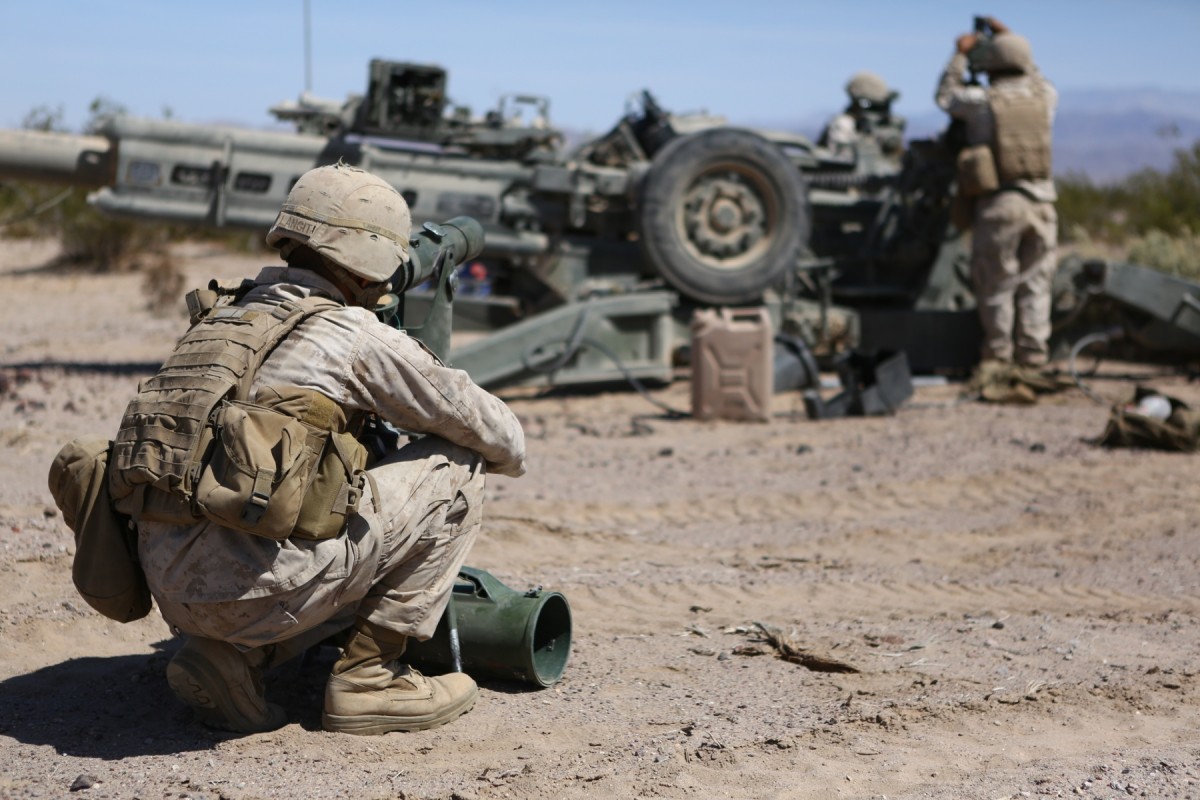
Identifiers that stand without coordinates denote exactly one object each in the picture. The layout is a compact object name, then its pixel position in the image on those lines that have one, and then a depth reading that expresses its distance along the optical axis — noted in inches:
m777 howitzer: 394.3
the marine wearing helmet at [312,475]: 129.8
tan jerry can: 362.9
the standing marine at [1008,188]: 394.9
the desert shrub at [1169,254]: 535.2
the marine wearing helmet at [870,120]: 501.0
